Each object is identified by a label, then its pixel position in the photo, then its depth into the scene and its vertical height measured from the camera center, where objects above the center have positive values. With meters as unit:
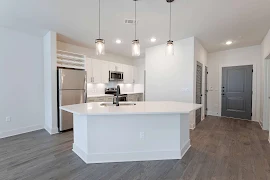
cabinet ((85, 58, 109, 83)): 5.02 +0.61
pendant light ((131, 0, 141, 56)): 2.52 +0.69
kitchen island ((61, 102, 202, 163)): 2.42 -0.79
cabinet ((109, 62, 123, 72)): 5.79 +0.84
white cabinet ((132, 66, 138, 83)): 6.89 +0.64
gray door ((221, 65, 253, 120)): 5.30 -0.16
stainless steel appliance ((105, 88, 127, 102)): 5.69 -0.17
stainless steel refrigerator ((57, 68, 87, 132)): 3.94 -0.08
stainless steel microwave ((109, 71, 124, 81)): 5.78 +0.49
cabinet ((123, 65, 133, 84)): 6.44 +0.62
